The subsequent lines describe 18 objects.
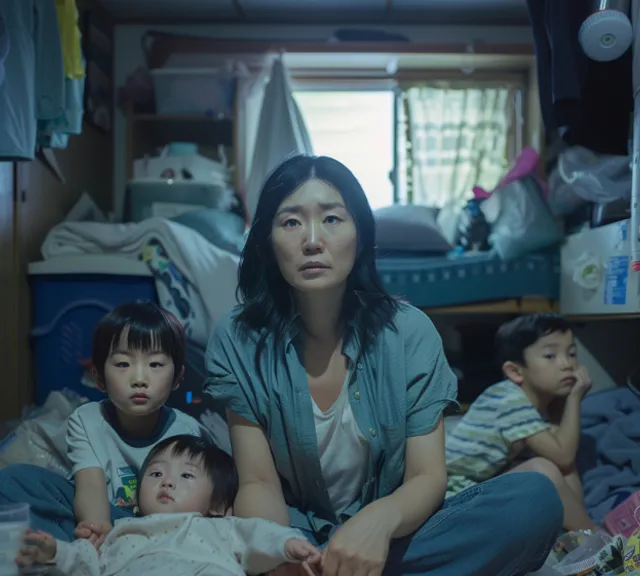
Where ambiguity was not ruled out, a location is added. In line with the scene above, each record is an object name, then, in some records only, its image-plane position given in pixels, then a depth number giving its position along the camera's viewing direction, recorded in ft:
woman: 3.44
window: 11.05
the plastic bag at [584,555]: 4.07
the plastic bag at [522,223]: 8.32
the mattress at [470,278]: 8.39
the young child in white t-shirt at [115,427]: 3.88
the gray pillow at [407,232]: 8.50
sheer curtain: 10.67
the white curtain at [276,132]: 9.09
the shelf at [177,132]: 10.56
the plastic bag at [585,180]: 6.37
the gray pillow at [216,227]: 8.14
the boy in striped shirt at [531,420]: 5.32
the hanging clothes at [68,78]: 6.75
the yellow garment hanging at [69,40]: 6.83
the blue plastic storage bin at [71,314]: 7.41
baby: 3.10
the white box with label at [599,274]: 5.89
